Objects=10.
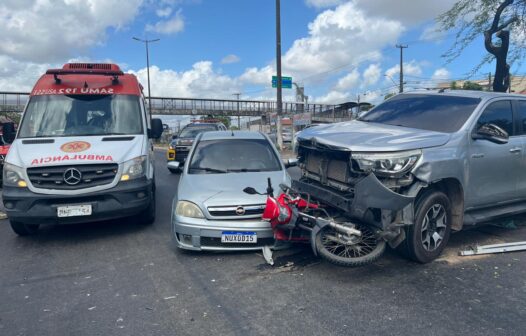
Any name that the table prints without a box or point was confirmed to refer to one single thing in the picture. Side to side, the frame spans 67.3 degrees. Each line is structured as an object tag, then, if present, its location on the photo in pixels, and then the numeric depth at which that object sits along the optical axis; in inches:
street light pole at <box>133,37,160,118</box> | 1577.4
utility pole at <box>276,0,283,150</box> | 699.4
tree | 503.2
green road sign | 967.5
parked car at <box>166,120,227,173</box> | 551.8
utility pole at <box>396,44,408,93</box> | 1781.6
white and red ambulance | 209.2
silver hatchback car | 181.8
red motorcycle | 160.6
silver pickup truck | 158.6
